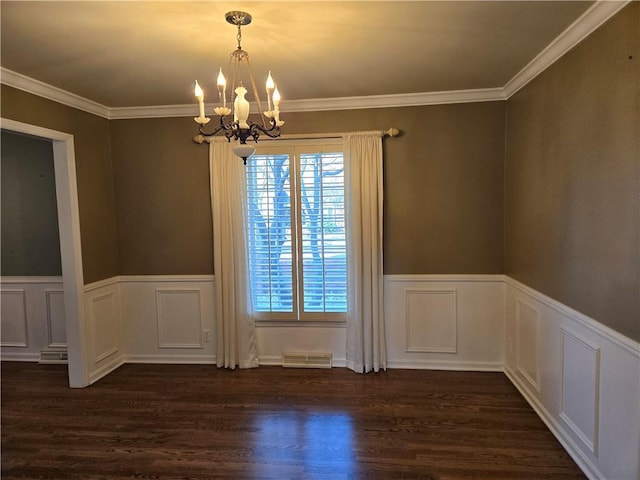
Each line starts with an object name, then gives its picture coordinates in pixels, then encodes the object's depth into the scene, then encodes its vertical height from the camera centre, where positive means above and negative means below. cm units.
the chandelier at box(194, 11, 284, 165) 188 +55
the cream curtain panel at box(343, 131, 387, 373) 350 -26
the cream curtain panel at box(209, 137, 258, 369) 365 -40
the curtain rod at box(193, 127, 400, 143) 350 +77
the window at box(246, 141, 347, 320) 363 -12
